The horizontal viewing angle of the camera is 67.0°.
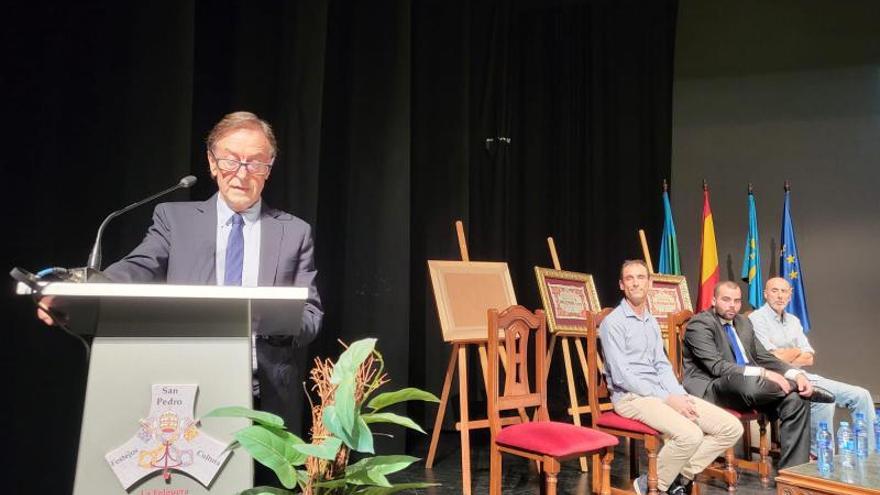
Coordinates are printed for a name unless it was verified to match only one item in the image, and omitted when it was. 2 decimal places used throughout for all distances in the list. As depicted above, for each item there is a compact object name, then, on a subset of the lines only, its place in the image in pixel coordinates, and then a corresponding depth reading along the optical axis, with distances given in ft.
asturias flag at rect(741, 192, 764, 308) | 18.74
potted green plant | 3.01
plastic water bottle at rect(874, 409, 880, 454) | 10.47
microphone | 4.67
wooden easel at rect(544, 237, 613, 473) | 13.21
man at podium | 5.53
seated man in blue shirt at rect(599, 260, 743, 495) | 10.39
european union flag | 18.25
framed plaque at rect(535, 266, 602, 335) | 13.66
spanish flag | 18.31
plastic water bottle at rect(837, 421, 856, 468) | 9.14
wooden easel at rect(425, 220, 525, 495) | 11.07
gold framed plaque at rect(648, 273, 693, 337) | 15.38
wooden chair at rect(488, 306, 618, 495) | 9.33
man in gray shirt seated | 13.57
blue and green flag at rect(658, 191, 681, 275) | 18.84
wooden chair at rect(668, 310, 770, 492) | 11.65
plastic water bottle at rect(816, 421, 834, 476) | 8.57
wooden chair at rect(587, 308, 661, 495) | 10.41
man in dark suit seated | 11.64
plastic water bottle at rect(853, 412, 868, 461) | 9.62
